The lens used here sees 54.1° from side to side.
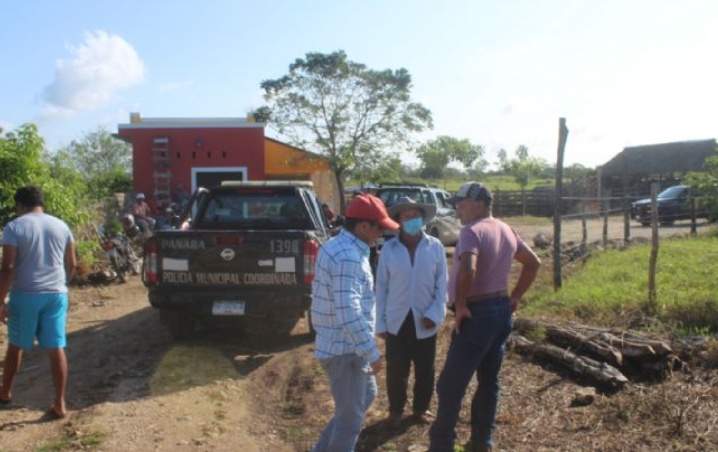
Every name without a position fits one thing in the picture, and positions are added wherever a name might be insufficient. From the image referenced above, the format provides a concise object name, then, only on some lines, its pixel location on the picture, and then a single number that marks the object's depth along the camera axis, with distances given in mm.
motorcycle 12781
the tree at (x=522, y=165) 60278
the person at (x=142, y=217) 15141
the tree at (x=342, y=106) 26203
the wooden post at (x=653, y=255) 7770
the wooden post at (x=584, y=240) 13584
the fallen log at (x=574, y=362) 5523
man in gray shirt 5371
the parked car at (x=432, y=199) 16344
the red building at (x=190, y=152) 23406
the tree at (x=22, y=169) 10016
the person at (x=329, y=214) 9535
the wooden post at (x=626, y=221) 14477
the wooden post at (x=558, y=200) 9172
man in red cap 3518
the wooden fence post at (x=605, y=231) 13840
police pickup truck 7195
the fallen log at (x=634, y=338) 5762
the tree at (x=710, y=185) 17297
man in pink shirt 4184
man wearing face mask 5043
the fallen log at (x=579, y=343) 5848
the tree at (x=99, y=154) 48841
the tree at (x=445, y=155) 71875
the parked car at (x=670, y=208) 20312
